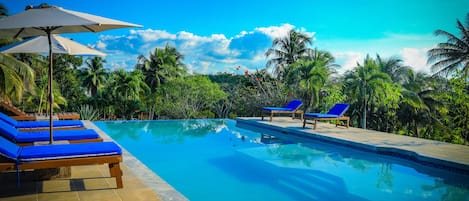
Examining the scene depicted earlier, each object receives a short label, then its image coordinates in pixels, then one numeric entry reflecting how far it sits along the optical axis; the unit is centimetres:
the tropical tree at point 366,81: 1155
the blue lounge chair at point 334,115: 1015
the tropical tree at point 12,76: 1023
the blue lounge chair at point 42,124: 590
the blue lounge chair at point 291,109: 1278
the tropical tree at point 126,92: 1617
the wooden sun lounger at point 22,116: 884
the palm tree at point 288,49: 2575
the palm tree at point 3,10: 1297
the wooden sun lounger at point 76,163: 351
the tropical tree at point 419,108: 1802
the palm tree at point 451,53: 2234
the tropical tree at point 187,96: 1509
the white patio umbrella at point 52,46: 472
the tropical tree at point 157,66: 2189
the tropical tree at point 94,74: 2744
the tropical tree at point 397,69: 1880
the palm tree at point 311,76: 1289
